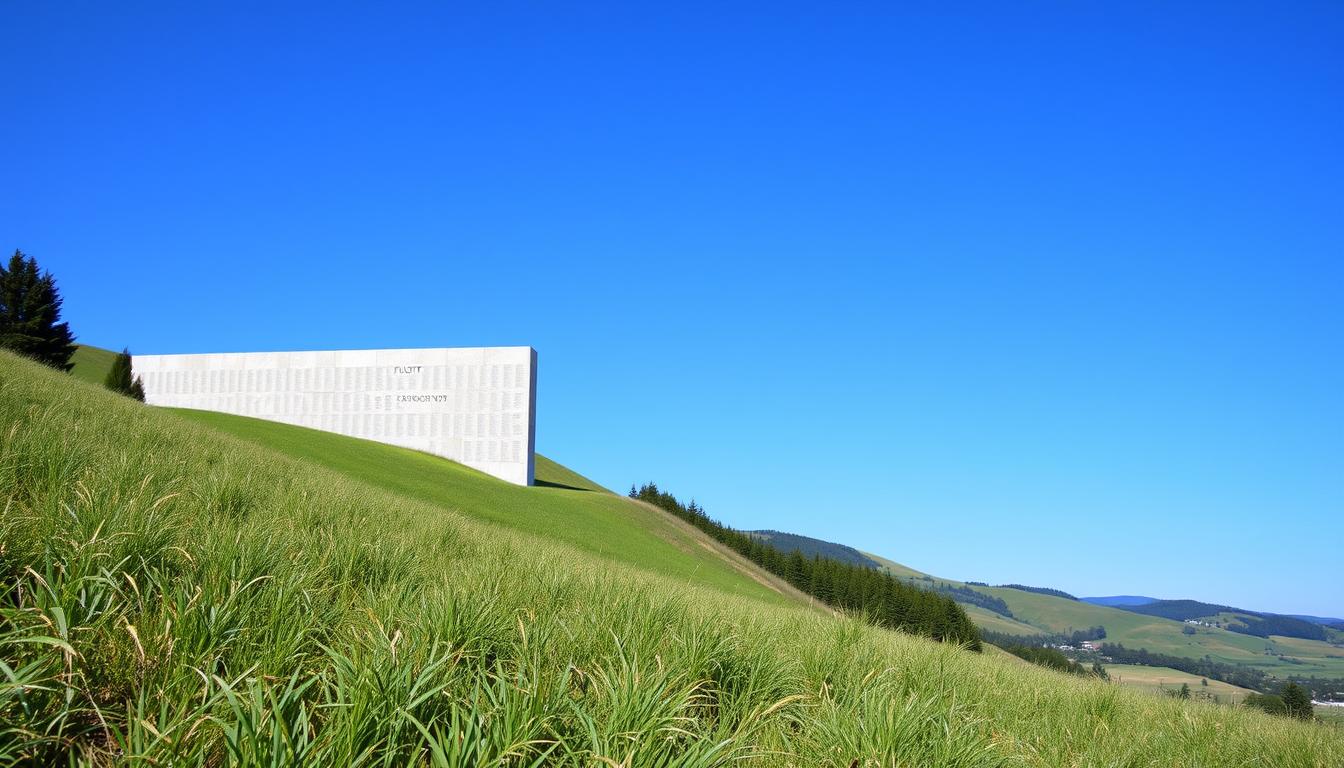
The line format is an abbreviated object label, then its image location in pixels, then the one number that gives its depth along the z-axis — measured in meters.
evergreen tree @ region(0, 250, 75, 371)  42.53
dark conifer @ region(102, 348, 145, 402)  41.25
